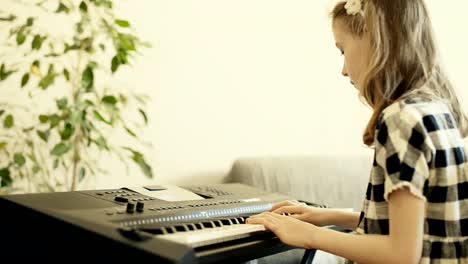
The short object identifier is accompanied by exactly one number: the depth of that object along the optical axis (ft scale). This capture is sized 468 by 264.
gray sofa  6.43
